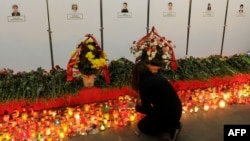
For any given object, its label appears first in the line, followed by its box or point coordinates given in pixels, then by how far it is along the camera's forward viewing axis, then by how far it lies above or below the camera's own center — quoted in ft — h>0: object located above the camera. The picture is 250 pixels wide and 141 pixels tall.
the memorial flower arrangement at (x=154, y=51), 10.60 -1.35
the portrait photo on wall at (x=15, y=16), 12.14 +0.13
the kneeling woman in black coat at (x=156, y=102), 7.82 -2.69
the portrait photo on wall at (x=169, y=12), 14.75 +0.44
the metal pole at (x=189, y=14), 15.16 +0.34
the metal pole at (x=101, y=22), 13.66 -0.17
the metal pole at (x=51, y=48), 13.00 -1.61
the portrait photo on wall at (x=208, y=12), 15.63 +0.48
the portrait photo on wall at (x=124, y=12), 13.89 +0.40
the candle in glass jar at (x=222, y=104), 10.83 -3.74
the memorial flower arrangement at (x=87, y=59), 9.53 -1.56
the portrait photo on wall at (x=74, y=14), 13.06 +0.26
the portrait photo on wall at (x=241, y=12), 16.52 +0.51
